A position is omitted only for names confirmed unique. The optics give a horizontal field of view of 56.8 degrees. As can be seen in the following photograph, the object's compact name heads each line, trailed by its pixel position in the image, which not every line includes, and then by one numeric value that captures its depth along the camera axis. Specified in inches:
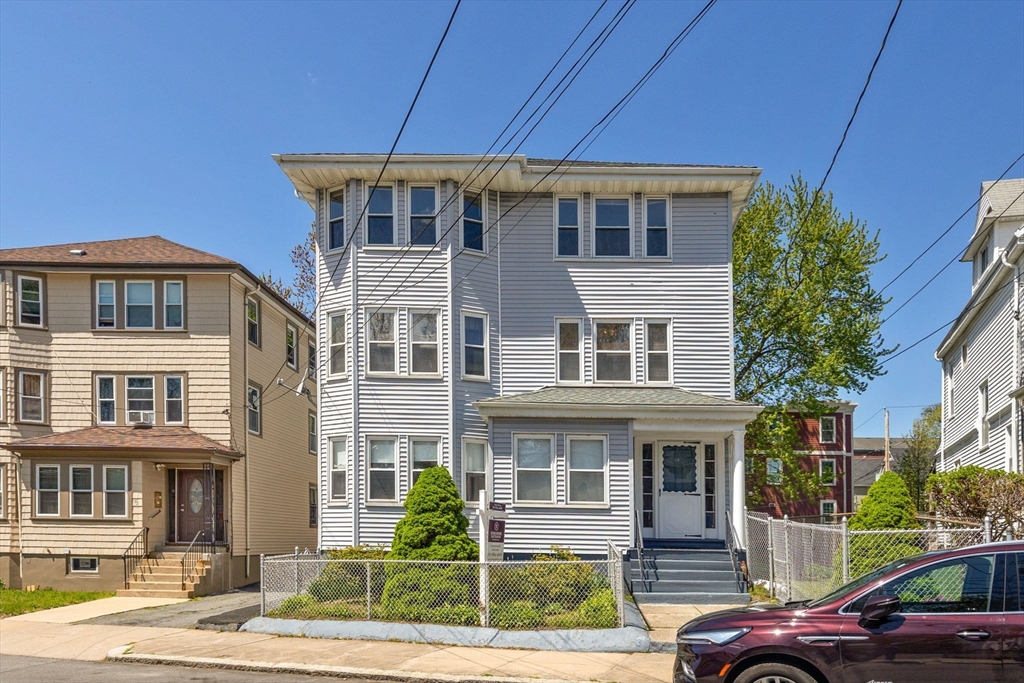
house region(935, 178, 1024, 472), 823.1
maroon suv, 300.4
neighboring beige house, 893.2
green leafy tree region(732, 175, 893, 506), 1087.0
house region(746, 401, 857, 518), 1991.1
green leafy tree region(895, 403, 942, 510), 1471.5
